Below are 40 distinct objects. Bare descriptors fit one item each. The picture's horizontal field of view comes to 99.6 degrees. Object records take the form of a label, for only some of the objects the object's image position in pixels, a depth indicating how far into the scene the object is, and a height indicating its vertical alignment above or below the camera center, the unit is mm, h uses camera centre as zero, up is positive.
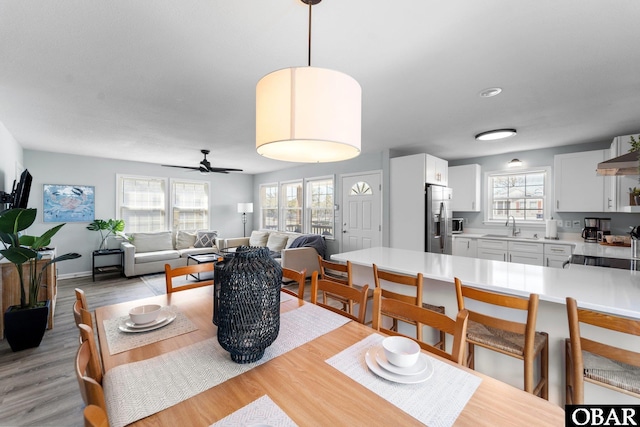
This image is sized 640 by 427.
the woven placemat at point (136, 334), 1154 -563
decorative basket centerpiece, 977 -345
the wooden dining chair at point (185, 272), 1929 -461
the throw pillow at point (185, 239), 6133 -602
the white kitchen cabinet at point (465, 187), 5070 +512
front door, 4945 +45
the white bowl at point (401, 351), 958 -514
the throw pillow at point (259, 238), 6457 -601
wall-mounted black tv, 2979 +228
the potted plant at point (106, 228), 5289 -295
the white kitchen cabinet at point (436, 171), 4353 +721
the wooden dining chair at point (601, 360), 1103 -694
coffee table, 5018 -872
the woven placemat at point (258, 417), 728 -567
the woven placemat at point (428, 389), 770 -567
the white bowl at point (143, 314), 1298 -509
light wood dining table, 747 -568
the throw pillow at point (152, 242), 5605 -608
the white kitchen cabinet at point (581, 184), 3756 +434
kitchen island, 1459 -447
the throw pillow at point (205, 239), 6242 -621
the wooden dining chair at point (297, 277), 1830 -469
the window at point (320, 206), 5801 +163
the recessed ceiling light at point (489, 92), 2373 +1093
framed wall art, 5016 +189
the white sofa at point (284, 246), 4773 -709
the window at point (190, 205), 6543 +209
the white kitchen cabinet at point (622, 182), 3262 +407
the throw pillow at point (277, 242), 5953 -638
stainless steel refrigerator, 4266 -112
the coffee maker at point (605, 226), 3926 -177
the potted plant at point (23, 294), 2449 -808
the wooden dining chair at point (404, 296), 1712 -504
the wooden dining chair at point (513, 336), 1331 -717
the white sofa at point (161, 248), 5141 -768
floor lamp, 7304 +111
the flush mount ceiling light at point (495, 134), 3467 +1043
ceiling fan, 4576 +793
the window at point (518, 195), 4676 +332
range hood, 2111 +411
